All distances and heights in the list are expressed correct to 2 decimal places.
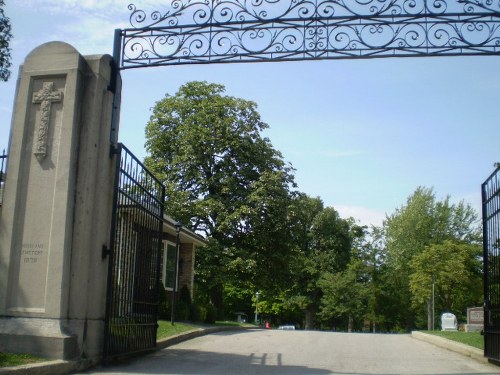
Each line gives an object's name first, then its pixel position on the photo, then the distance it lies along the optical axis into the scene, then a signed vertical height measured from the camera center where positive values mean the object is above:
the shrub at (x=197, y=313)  25.00 -1.30
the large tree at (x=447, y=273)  45.25 +1.58
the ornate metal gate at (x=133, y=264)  9.92 +0.29
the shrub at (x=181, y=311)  23.15 -1.15
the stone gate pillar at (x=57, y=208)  8.95 +1.09
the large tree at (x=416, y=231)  61.66 +6.47
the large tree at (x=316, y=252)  57.81 +3.56
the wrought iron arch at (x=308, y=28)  10.66 +4.76
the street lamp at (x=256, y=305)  64.40 -2.30
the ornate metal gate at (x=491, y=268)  11.28 +0.53
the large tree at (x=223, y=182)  32.34 +5.84
